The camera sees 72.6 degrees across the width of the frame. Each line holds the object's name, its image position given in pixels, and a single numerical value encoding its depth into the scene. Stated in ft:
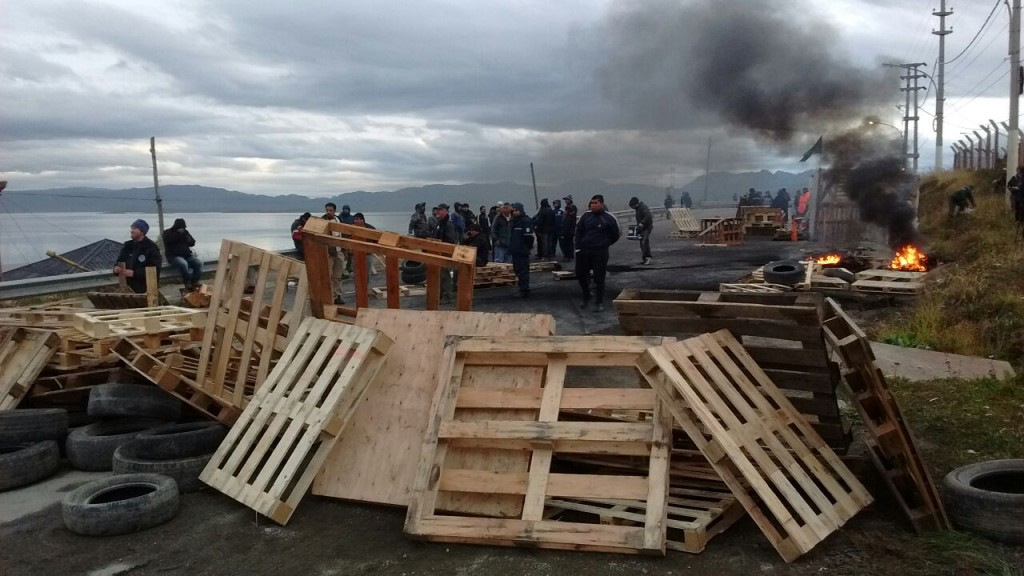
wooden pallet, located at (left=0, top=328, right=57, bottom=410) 20.67
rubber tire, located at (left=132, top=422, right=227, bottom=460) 18.19
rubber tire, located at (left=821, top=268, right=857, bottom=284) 42.96
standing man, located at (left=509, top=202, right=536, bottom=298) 45.19
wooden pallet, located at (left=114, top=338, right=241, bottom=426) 18.89
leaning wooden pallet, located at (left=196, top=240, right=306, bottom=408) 20.20
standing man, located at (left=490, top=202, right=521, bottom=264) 59.82
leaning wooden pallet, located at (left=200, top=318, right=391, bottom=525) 15.96
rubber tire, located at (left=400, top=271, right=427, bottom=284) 52.95
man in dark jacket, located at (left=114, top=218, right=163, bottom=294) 35.22
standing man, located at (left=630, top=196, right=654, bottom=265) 62.49
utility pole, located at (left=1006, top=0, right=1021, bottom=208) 63.31
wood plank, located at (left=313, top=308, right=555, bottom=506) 16.62
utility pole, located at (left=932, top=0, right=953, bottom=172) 118.32
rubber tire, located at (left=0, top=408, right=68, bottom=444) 18.72
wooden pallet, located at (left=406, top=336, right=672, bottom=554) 13.87
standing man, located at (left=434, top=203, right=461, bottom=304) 45.19
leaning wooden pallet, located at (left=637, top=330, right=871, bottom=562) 13.55
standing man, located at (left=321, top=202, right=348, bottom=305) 42.57
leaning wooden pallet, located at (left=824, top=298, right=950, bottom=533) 13.89
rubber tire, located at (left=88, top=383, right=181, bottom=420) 19.10
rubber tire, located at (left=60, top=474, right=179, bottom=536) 14.92
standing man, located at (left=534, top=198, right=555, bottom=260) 64.80
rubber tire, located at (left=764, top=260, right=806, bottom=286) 42.50
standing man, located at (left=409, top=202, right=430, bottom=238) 51.03
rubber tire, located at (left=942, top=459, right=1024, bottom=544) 13.04
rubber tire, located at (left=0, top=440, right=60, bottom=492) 17.60
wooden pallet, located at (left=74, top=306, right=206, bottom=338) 20.01
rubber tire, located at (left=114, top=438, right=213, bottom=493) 17.25
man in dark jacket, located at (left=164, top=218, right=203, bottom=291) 42.75
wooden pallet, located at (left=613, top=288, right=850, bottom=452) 15.97
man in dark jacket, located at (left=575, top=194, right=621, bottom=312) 37.47
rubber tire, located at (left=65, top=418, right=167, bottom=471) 18.72
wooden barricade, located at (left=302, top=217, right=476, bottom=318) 21.24
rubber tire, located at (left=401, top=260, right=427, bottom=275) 52.75
